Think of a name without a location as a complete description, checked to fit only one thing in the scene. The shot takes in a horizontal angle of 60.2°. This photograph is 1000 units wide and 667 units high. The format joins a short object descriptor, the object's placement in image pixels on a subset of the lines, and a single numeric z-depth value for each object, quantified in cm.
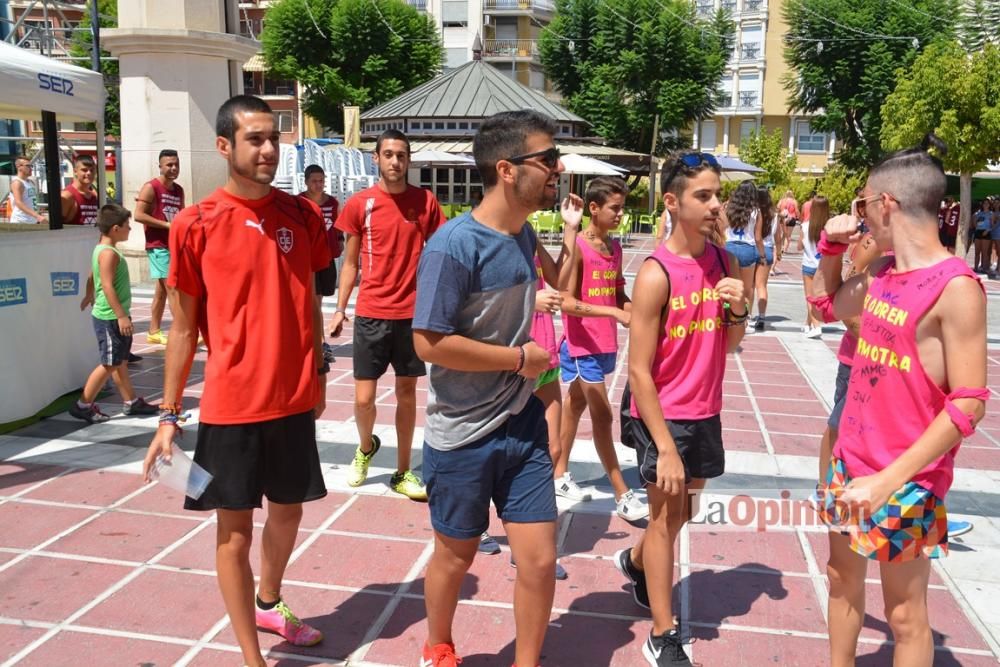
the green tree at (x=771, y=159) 3112
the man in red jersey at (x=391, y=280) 465
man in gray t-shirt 253
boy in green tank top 602
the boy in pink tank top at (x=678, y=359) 286
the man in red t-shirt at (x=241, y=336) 274
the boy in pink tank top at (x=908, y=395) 220
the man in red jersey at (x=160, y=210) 793
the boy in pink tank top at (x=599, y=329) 432
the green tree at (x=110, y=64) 4412
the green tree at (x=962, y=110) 1927
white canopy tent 563
